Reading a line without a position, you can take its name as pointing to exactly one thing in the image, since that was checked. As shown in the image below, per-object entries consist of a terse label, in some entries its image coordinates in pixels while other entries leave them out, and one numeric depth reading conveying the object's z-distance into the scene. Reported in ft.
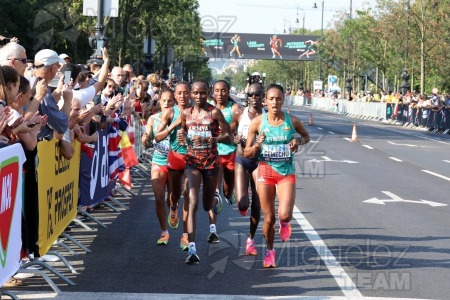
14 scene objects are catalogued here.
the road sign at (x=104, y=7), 70.33
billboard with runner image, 371.76
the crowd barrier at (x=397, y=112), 152.66
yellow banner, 28.99
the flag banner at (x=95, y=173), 38.60
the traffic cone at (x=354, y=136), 114.28
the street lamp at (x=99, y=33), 70.08
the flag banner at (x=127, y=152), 50.98
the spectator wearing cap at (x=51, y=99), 31.17
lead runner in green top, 32.81
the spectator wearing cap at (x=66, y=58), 46.94
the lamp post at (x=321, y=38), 359.03
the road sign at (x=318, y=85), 385.09
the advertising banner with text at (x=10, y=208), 23.29
